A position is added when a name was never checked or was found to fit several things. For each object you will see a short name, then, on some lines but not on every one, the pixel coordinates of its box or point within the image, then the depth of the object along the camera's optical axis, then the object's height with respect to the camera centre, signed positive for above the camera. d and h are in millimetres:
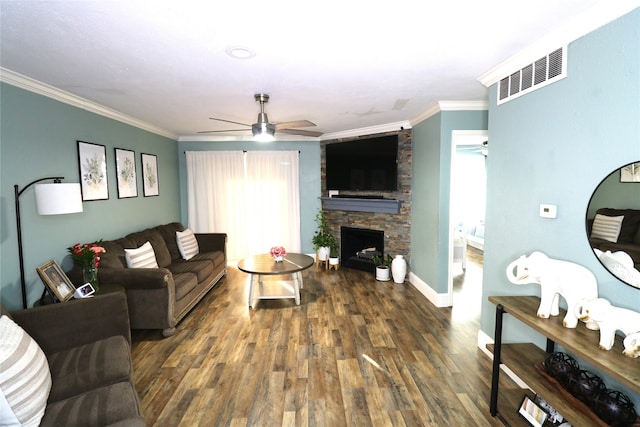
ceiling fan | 3078 +676
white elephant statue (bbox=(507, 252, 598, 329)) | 1629 -536
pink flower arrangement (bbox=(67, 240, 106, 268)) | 2750 -572
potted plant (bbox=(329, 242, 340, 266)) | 5651 -1176
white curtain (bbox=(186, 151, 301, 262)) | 5703 -136
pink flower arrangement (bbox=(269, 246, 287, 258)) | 4066 -821
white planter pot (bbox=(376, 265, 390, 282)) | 4750 -1323
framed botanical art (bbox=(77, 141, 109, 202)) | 3332 +254
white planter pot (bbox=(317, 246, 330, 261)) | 5594 -1175
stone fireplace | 4604 -445
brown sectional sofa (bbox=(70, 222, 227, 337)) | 2988 -1007
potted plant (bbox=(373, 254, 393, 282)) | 4754 -1239
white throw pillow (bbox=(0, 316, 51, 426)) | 1322 -875
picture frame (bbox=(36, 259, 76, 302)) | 2443 -751
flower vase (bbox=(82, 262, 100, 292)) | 2771 -760
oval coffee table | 3725 -979
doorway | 3664 -642
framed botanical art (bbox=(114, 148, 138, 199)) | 3977 +257
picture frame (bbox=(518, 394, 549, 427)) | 1733 -1338
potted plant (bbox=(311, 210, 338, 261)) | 5598 -932
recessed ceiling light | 2074 +983
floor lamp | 2447 -66
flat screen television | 4723 +423
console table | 1314 -815
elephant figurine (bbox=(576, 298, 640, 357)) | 1347 -629
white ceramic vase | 4582 -1213
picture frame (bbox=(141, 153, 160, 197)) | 4578 +267
